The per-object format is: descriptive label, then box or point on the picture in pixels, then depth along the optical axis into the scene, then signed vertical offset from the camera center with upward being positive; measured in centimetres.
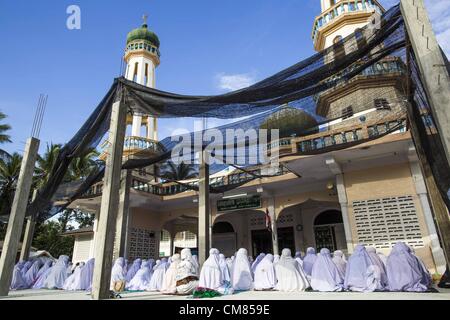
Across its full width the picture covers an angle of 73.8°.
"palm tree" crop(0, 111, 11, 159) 1955 +828
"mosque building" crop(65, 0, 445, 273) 584 +241
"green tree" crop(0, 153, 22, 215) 1972 +613
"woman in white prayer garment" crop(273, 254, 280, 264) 709 +6
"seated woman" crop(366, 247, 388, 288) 578 -12
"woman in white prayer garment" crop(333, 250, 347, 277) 670 -5
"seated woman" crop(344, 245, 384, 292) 563 -26
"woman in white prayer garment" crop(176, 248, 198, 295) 601 -26
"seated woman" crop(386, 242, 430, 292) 527 -24
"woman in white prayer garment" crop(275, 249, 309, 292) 631 -30
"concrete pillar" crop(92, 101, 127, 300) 448 +91
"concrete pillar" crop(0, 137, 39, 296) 586 +104
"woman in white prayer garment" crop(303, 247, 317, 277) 740 -1
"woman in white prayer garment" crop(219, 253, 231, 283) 696 -13
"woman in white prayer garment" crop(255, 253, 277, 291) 668 -30
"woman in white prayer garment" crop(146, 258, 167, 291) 747 -33
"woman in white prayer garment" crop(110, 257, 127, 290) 717 -15
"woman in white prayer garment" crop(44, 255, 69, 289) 852 -22
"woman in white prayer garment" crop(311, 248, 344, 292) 598 -31
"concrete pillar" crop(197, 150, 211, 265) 767 +138
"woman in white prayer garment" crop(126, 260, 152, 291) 772 -35
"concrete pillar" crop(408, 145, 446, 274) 758 +117
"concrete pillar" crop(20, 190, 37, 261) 1045 +92
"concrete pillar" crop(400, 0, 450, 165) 303 +197
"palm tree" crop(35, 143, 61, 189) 2080 +695
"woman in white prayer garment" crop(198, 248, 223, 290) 615 -24
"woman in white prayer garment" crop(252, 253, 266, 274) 798 +3
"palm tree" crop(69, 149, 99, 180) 2102 +677
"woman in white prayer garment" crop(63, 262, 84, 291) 789 -36
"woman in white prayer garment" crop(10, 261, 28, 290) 850 -32
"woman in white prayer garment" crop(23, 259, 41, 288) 884 -17
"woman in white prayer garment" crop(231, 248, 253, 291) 693 -27
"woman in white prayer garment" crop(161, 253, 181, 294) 622 -30
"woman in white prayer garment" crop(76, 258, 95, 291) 788 -24
